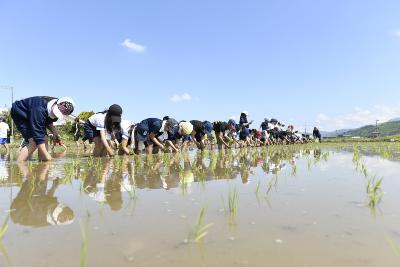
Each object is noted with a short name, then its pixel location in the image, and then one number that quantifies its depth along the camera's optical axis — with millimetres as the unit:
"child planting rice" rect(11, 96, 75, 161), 6129
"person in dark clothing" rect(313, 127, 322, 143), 32162
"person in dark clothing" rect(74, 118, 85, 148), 18269
